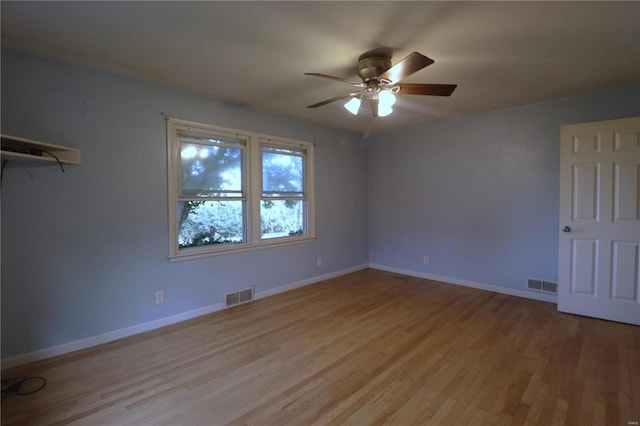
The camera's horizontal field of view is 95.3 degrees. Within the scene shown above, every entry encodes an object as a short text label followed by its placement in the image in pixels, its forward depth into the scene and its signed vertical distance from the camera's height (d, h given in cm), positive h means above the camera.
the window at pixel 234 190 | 312 +18
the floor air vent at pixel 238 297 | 346 -113
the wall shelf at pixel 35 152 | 198 +43
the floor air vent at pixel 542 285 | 352 -103
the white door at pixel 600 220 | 288 -19
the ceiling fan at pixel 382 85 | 223 +96
